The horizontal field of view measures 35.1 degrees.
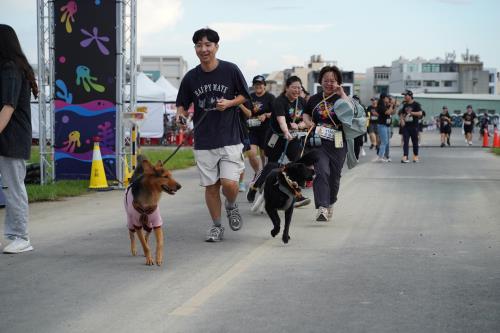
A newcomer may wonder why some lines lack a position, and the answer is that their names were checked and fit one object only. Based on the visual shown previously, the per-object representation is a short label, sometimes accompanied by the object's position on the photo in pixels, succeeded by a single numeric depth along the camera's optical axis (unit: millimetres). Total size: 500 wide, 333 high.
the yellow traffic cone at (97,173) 15398
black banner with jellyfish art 15781
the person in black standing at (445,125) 38069
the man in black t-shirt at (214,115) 8469
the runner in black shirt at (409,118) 23797
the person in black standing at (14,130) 7641
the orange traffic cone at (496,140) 38622
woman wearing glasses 10344
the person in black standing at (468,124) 39681
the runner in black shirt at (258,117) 13388
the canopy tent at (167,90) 39394
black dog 8719
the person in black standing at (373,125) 30016
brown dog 7105
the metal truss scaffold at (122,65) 15680
